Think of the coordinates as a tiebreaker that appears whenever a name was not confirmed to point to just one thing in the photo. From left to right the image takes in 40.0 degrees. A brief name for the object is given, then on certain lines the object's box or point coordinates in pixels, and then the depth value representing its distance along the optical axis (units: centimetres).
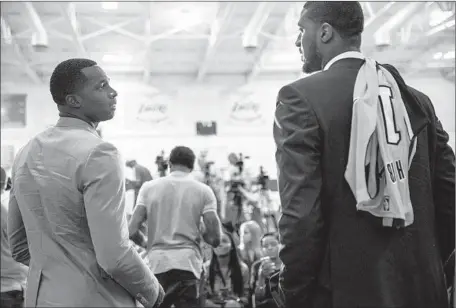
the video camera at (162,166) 575
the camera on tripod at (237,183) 781
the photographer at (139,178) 620
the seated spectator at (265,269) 414
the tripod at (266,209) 822
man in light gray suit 164
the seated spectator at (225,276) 572
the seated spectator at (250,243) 607
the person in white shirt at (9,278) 370
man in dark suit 146
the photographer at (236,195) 765
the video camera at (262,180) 849
